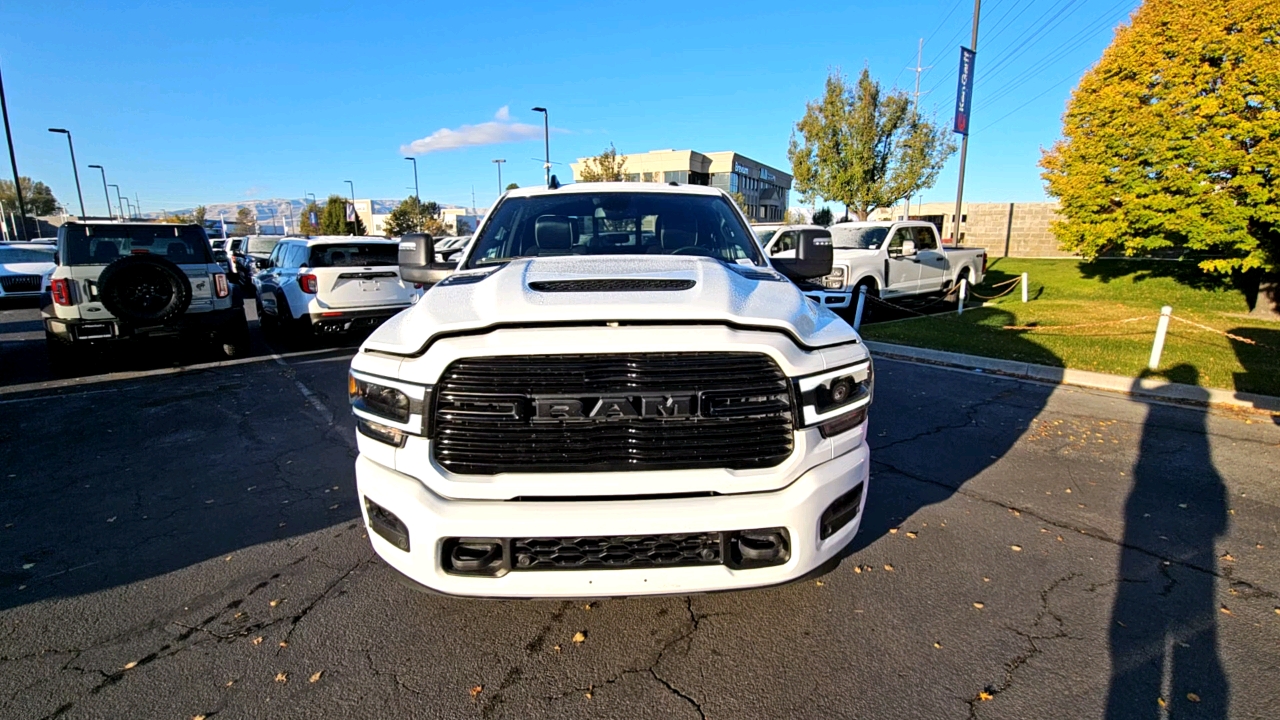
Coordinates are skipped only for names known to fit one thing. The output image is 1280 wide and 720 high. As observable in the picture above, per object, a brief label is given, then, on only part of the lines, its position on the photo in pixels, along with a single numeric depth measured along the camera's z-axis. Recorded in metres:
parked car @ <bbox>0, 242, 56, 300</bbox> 14.38
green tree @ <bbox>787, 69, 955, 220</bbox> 23.69
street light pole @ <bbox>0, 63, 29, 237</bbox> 22.52
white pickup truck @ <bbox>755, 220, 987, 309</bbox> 10.87
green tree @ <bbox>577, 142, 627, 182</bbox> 28.67
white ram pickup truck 2.07
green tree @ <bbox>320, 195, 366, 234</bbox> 52.12
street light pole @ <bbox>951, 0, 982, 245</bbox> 17.52
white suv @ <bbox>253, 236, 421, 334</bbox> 8.73
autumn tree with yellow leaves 10.18
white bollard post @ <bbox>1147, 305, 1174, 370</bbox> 7.02
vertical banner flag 17.70
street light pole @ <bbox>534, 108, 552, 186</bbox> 28.08
